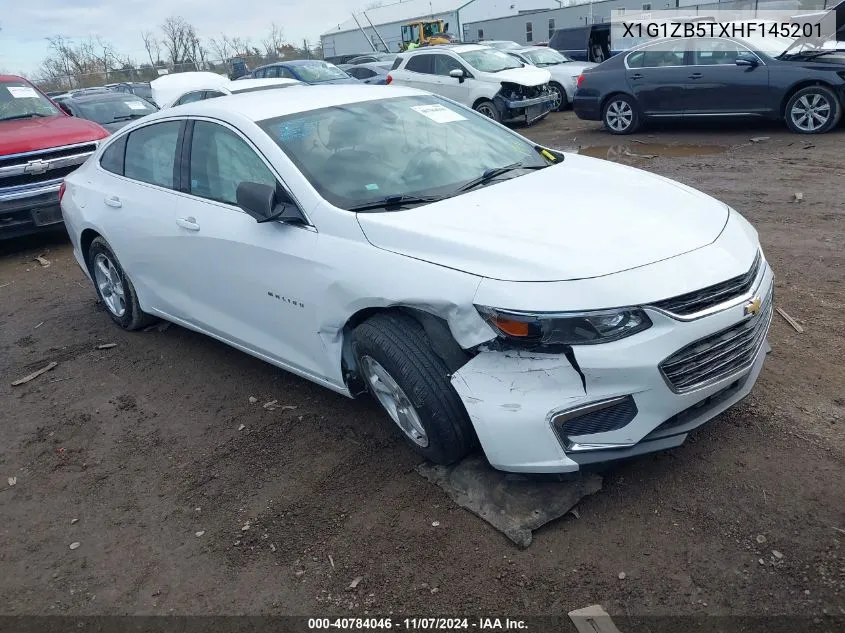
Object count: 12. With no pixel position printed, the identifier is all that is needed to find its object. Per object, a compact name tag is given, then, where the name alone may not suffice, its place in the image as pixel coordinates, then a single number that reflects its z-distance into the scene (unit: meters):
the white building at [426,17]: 58.66
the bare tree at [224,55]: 44.25
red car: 7.79
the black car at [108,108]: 11.91
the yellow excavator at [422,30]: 38.66
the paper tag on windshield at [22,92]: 9.11
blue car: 15.74
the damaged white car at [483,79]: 13.51
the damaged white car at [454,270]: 2.78
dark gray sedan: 10.09
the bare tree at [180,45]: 46.00
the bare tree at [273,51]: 44.40
